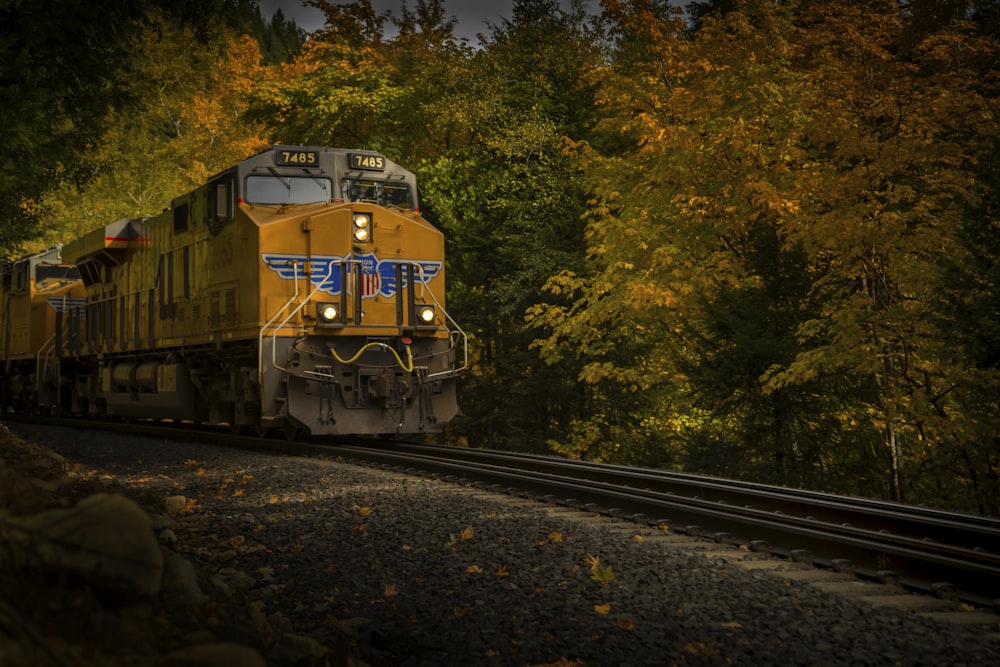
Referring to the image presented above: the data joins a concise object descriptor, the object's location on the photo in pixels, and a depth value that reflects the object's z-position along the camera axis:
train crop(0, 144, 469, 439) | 12.82
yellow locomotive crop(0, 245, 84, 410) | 21.77
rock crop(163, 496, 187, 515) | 7.91
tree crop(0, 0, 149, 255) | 9.94
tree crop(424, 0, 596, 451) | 19.72
